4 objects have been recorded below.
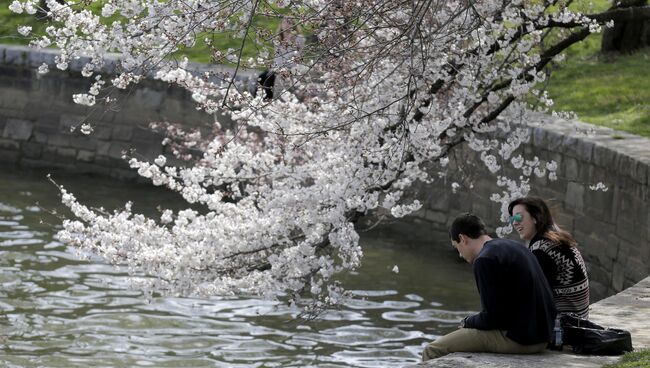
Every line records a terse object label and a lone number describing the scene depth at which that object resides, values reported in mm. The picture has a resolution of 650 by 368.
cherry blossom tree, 19172
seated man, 14328
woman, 15586
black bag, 14734
